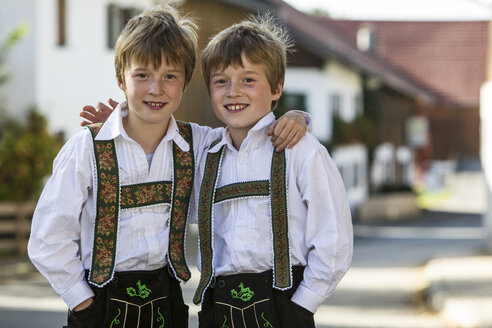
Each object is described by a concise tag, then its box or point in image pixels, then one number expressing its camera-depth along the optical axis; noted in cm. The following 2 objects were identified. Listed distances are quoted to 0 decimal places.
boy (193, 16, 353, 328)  342
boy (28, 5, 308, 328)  342
